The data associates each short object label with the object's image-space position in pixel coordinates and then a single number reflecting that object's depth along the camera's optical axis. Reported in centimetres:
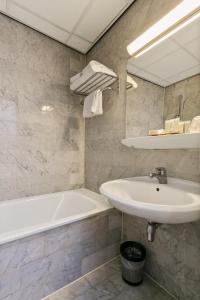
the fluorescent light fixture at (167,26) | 97
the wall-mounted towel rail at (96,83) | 153
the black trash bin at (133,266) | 118
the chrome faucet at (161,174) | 109
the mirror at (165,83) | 98
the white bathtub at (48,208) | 146
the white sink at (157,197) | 68
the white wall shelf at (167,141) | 85
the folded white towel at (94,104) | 157
